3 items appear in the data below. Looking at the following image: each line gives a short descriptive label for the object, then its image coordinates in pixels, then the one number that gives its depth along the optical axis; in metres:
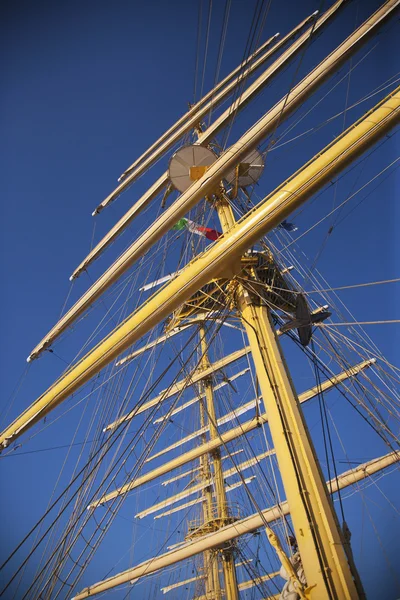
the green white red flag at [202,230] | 7.91
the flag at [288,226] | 8.19
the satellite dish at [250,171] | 7.78
